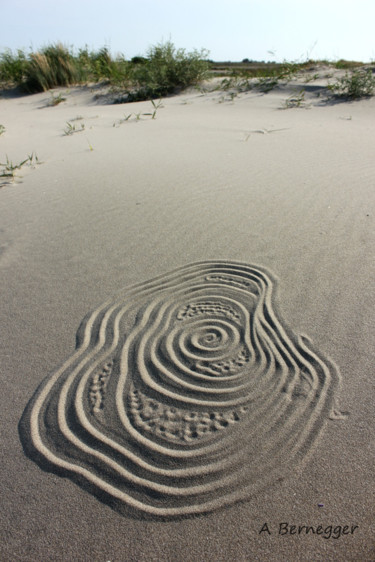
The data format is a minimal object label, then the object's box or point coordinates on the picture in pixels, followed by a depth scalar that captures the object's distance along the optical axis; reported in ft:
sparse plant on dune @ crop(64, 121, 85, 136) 18.85
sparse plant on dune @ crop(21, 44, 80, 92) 27.45
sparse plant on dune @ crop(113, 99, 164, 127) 20.15
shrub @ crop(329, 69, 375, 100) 21.08
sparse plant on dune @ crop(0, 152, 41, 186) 14.07
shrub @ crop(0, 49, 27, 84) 28.40
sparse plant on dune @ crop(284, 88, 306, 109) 21.26
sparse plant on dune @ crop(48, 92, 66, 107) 25.55
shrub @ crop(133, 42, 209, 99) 24.54
